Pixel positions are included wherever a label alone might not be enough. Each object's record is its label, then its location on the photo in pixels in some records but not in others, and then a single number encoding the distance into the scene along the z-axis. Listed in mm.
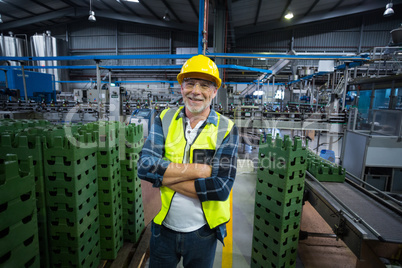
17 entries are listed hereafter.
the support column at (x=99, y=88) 6992
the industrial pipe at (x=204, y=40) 6111
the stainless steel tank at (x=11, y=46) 16578
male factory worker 1422
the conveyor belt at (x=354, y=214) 1962
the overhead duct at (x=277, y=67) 7236
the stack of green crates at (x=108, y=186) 2420
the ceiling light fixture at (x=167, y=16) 15841
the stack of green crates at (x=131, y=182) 2844
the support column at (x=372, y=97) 6354
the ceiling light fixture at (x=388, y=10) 11578
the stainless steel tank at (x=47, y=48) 17234
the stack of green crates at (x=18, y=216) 1106
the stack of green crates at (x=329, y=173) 3238
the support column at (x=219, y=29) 10094
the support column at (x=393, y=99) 5902
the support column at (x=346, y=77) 6445
